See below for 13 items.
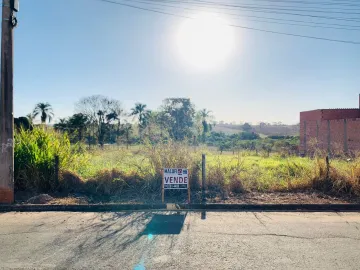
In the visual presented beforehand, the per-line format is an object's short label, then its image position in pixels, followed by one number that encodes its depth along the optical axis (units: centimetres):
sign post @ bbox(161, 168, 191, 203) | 666
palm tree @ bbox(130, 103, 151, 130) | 5461
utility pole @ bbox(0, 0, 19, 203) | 660
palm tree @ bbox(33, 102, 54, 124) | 4203
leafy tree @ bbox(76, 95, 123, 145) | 3717
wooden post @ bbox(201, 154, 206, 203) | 717
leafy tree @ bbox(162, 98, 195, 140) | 3466
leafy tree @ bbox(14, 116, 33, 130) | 1533
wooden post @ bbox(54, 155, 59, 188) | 755
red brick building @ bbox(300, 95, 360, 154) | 2061
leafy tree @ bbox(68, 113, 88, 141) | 2782
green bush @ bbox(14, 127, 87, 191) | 752
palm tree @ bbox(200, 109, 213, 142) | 5816
